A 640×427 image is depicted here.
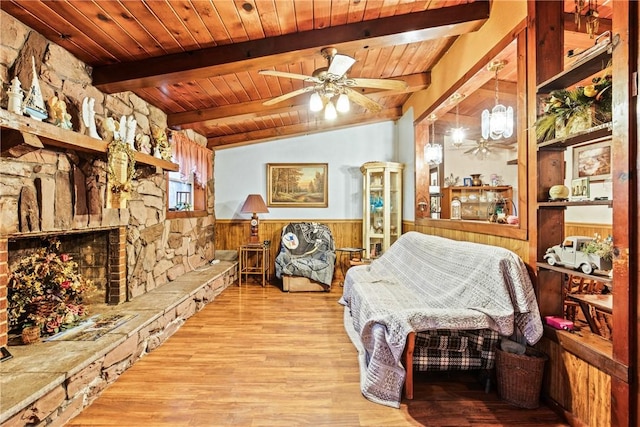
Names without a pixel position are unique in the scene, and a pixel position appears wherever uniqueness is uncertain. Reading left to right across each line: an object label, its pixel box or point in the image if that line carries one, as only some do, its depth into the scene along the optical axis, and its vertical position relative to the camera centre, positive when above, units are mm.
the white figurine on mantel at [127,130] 2922 +772
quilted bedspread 2018 -663
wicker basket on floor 1955 -1017
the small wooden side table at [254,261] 5076 -804
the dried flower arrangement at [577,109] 1702 +584
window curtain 4207 +798
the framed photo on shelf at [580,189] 1818 +134
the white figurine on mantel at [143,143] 3223 +723
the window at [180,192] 4375 +315
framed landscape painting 5574 +494
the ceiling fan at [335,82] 2391 +1073
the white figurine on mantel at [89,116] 2520 +782
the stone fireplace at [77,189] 1964 +197
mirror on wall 3089 +974
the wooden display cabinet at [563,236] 1500 -167
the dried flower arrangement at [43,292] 2258 -578
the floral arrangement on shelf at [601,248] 1680 -191
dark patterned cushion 2174 -944
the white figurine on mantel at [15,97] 1869 +696
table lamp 5125 +87
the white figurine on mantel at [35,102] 1983 +709
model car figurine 1715 -254
